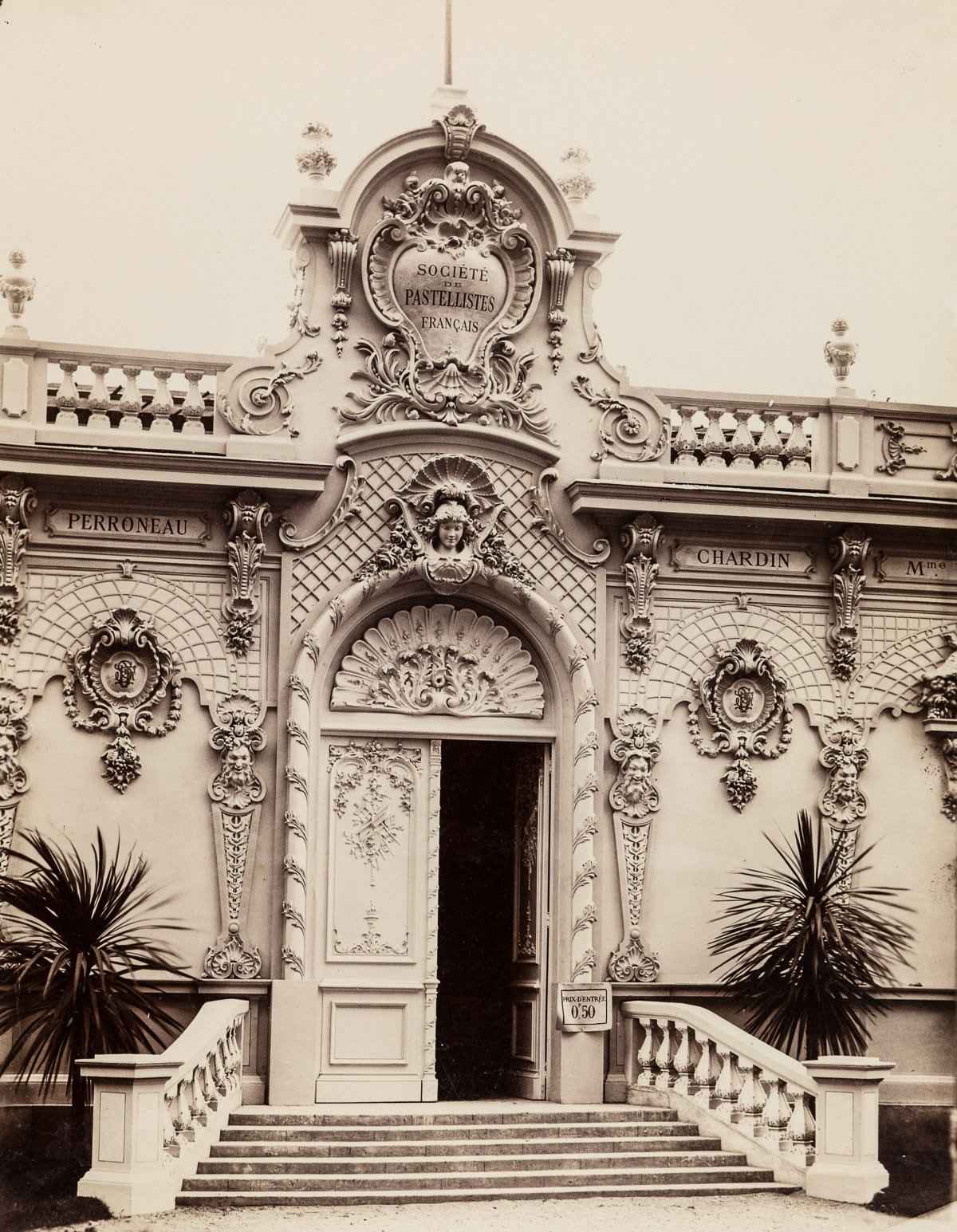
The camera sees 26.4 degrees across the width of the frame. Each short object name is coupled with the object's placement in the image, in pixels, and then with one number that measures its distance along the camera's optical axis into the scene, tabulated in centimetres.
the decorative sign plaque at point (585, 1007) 1520
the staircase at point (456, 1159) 1263
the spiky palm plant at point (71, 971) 1334
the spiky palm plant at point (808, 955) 1481
